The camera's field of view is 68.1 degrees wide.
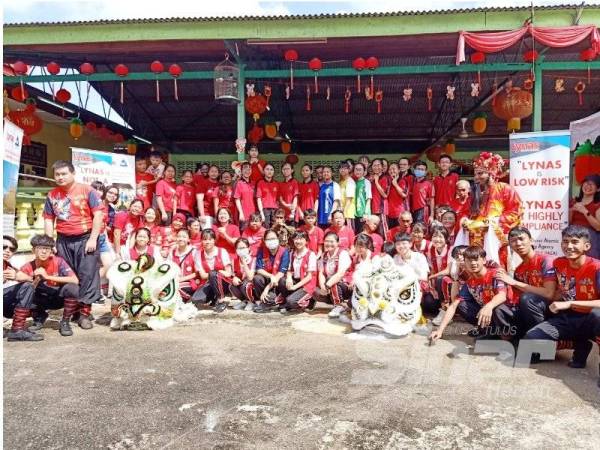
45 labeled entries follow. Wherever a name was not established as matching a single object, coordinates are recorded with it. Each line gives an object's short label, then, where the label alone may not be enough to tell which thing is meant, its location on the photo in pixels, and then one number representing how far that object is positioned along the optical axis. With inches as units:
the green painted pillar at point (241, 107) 290.8
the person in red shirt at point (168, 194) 268.2
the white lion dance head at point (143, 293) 178.7
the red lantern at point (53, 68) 307.1
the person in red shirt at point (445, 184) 253.9
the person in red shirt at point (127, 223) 239.8
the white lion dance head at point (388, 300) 166.6
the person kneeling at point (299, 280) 205.3
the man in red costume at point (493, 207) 186.1
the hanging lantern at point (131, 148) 464.4
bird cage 291.0
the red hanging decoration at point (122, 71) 294.1
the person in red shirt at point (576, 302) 129.3
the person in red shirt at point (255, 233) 232.8
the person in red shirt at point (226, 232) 237.0
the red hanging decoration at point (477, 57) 266.6
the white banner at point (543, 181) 188.2
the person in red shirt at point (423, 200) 258.8
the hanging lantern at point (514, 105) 277.1
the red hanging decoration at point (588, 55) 256.5
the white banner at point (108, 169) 263.4
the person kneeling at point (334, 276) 202.7
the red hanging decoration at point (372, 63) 282.0
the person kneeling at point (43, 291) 163.6
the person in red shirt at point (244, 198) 261.3
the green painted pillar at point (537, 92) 272.2
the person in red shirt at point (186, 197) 272.2
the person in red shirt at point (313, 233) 222.2
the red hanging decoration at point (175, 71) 287.9
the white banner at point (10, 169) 173.8
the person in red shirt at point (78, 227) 179.6
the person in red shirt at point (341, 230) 221.5
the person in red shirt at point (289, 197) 271.3
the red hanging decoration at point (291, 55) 283.0
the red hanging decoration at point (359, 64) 282.8
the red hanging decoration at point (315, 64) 285.8
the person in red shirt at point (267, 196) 269.7
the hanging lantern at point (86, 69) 298.8
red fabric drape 242.8
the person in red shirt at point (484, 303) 148.6
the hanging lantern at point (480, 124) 357.4
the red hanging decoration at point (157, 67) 297.3
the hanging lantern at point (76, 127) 387.2
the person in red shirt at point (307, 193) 270.5
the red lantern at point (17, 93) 331.4
